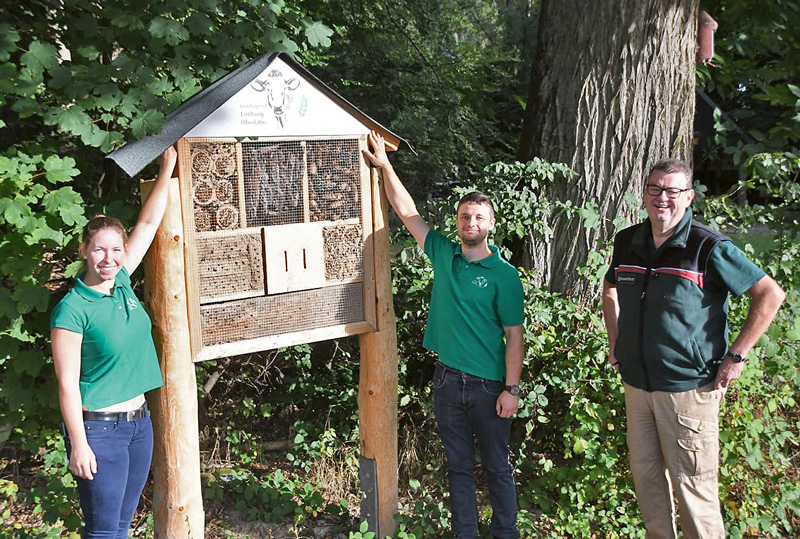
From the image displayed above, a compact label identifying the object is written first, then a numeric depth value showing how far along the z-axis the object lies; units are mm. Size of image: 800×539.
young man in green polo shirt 3586
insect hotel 3338
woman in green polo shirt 2766
